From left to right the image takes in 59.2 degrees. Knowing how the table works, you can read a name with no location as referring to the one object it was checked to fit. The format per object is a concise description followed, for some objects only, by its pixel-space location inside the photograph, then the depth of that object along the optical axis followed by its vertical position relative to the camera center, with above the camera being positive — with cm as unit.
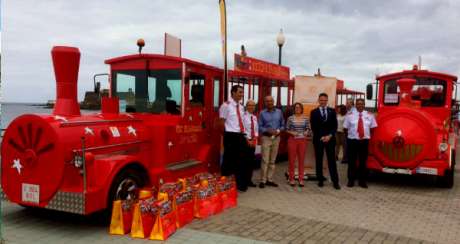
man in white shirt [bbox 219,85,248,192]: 716 -67
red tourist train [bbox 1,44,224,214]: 475 -52
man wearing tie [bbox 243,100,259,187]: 742 -52
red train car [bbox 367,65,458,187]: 784 -52
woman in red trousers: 780 -63
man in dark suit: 770 -55
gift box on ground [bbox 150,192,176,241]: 469 -144
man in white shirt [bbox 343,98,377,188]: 791 -67
